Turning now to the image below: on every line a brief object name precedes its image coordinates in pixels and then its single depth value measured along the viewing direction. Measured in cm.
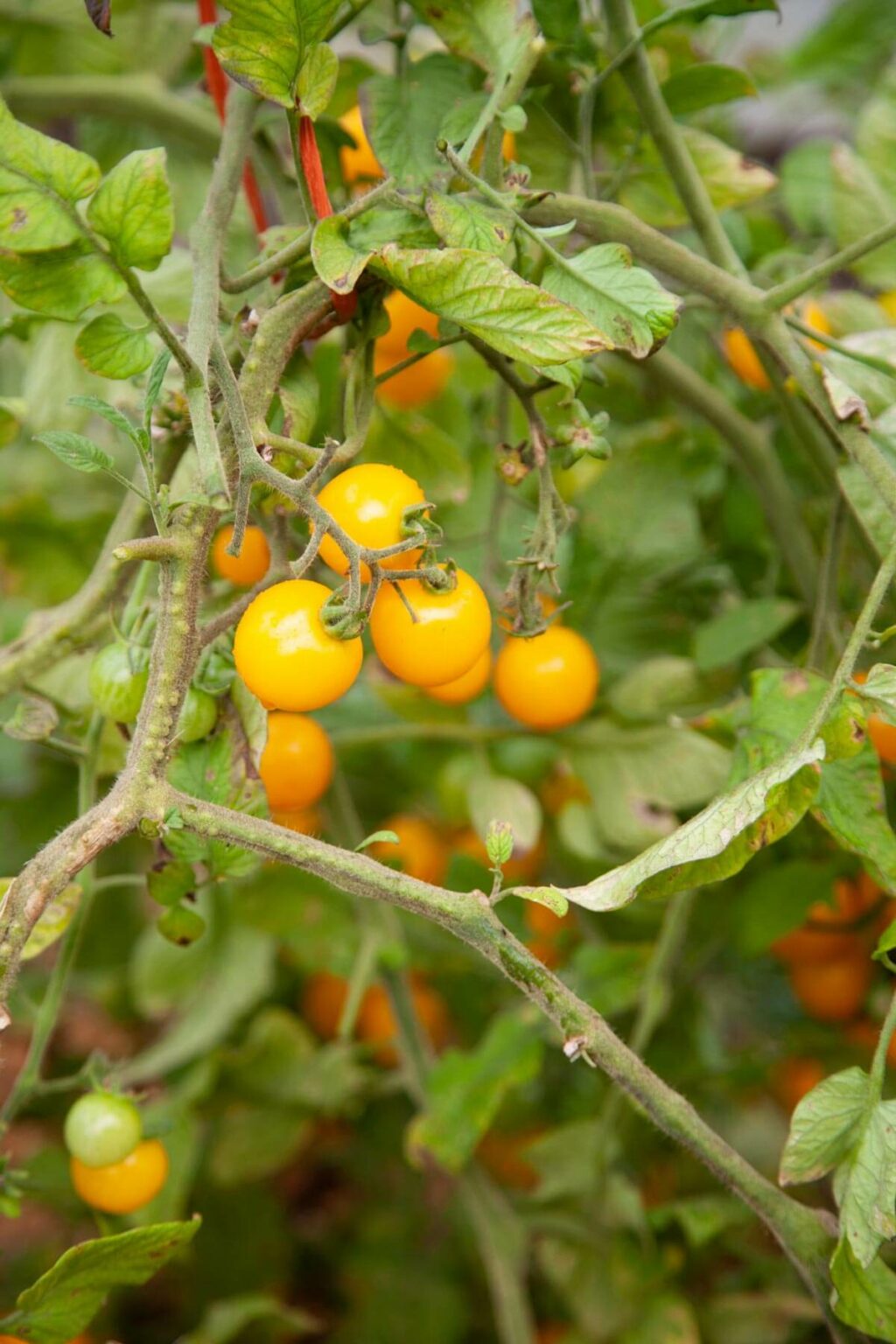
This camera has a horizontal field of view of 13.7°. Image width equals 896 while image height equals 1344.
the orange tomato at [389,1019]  112
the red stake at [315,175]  74
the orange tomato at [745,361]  91
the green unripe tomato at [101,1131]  79
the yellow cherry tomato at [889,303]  91
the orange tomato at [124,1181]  81
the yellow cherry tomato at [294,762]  81
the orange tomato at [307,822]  95
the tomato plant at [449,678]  73
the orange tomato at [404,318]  81
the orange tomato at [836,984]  95
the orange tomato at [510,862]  102
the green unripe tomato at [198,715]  75
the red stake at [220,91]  81
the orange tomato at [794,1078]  99
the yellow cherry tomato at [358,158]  83
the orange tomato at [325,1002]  116
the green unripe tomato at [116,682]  76
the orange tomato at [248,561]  79
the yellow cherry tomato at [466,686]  82
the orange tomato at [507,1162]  113
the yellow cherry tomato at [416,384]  90
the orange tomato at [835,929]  93
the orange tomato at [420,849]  106
